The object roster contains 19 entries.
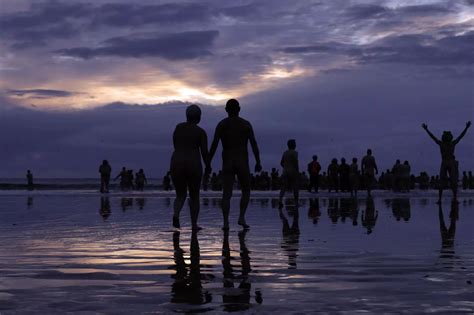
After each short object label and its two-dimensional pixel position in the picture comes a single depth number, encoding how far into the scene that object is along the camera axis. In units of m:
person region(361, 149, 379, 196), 32.62
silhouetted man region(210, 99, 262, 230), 12.85
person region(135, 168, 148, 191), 55.72
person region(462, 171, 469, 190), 61.29
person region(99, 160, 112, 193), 41.25
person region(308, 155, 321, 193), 39.78
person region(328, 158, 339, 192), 40.75
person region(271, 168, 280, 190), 54.34
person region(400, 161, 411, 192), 41.72
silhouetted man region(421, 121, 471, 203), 21.95
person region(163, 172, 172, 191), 53.97
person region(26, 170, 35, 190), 60.52
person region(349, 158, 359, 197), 33.55
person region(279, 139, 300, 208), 22.06
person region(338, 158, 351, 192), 39.84
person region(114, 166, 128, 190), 52.88
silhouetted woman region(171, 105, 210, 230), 12.12
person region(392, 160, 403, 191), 41.39
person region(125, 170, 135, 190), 53.28
